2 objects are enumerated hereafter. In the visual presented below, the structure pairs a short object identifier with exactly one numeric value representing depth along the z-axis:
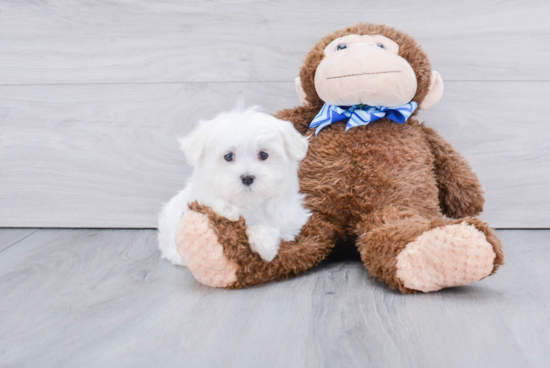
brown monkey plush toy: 1.04
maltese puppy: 1.06
